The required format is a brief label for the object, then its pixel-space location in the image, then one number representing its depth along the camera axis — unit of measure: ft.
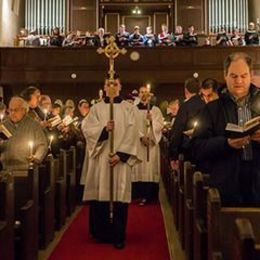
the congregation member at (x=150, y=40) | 56.13
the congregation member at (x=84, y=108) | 38.58
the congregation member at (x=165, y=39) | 55.93
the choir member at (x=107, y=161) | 19.58
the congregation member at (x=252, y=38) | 55.52
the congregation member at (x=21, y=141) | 19.20
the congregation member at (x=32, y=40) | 59.88
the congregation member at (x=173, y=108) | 39.17
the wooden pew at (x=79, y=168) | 28.43
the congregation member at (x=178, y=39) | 56.15
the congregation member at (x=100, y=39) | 55.67
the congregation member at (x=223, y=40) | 55.77
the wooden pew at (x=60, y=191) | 21.65
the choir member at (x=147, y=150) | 28.22
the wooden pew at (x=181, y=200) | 19.51
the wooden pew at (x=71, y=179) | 24.73
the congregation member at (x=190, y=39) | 56.03
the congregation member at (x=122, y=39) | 55.36
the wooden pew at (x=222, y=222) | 10.07
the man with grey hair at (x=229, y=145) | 11.10
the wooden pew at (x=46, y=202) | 18.54
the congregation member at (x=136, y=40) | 55.47
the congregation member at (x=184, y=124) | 20.08
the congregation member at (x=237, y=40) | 56.18
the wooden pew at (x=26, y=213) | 15.03
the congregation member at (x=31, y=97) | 22.61
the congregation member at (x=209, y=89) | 20.65
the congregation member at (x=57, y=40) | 56.95
